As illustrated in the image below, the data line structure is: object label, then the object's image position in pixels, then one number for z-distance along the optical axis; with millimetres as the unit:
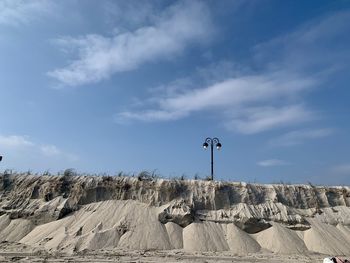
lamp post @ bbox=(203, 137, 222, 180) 24634
